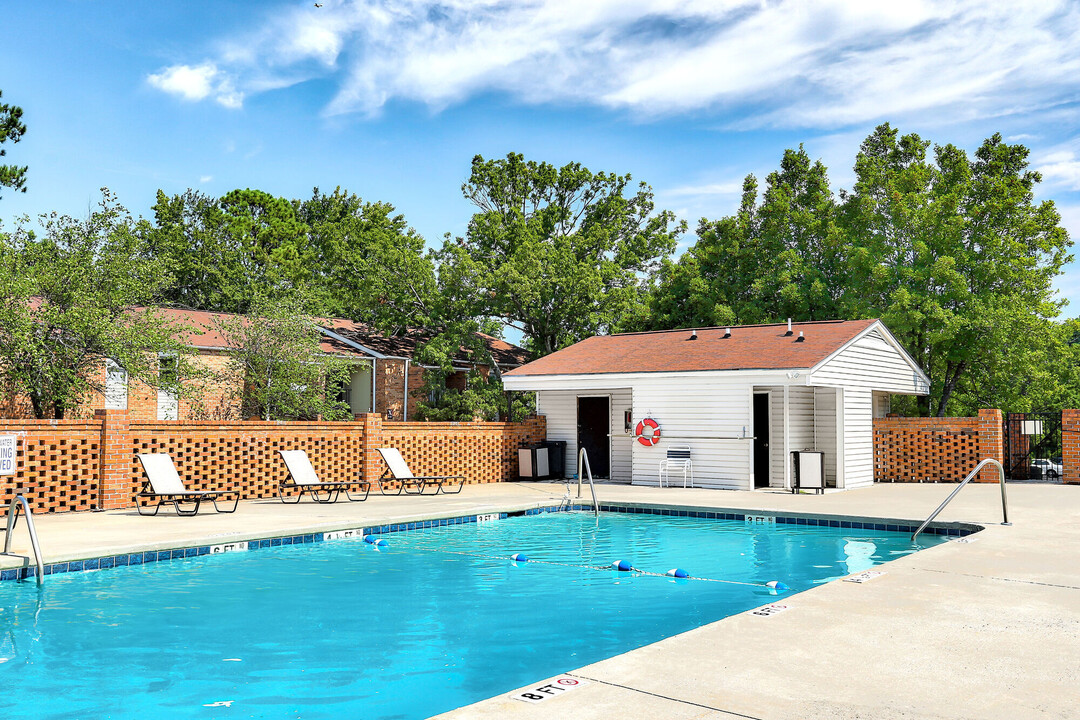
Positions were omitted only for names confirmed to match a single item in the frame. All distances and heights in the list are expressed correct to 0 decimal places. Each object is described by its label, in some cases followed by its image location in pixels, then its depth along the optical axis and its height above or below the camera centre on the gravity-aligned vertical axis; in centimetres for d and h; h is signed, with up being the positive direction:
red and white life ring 1780 -39
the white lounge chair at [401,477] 1572 -115
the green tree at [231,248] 3744 +745
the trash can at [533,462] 1922 -107
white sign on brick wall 941 -43
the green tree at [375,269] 2748 +500
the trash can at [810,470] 1655 -111
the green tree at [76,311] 1408 +174
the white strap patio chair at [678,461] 1741 -97
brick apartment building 2128 +130
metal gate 1931 -79
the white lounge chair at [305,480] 1416 -108
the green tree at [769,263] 2883 +525
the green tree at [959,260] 2500 +459
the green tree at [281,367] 2102 +117
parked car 1959 -134
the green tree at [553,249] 2739 +622
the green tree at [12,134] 1742 +577
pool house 1683 +29
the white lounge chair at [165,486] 1231 -103
